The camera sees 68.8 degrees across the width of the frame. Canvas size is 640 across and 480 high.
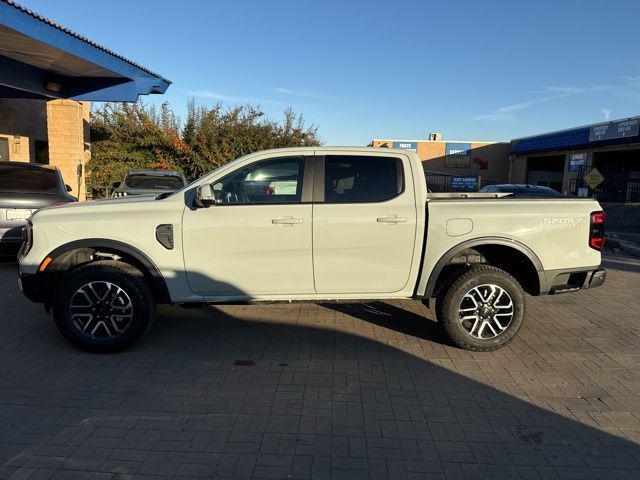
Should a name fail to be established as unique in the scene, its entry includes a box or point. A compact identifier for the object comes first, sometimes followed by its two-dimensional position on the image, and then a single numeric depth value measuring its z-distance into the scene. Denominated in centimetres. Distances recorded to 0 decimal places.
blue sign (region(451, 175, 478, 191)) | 3052
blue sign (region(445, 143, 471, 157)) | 4009
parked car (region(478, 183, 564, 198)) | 1203
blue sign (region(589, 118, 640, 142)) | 2283
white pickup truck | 435
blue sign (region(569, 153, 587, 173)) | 2847
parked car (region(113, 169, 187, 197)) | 1105
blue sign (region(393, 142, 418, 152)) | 3988
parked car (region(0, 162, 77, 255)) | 755
